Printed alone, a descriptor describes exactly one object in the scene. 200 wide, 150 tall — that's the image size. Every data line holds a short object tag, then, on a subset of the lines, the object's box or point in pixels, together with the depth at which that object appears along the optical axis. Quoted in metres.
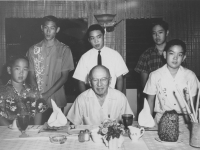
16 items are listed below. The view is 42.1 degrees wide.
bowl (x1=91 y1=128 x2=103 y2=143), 1.45
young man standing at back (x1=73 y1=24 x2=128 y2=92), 3.05
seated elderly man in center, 2.12
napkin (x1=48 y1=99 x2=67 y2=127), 1.67
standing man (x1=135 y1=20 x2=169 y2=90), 3.06
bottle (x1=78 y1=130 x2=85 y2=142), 1.47
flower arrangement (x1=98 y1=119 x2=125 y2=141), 1.35
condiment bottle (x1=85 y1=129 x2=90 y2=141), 1.48
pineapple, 1.45
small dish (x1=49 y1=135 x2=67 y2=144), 1.46
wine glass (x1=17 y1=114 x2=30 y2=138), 1.51
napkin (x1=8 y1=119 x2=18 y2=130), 1.71
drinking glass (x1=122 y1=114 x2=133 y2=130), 1.61
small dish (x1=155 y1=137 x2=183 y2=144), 1.45
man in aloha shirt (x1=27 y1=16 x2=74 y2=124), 3.43
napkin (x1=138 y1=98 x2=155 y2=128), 1.62
